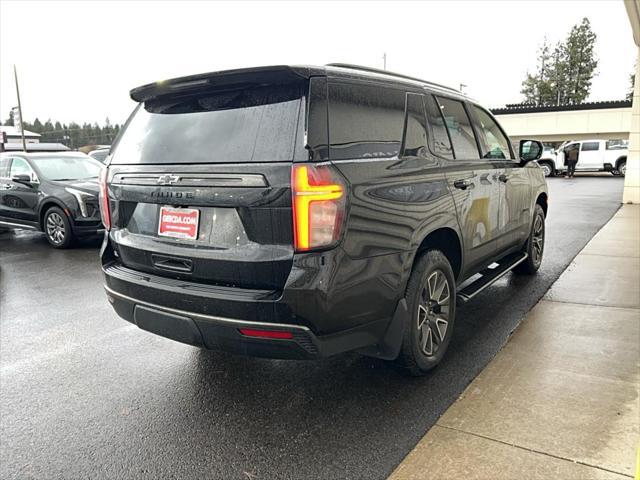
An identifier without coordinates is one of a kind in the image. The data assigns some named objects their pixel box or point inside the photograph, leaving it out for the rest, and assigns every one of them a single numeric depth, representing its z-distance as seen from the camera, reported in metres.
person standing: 24.22
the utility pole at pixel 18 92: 32.22
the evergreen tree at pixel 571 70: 60.97
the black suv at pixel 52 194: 8.49
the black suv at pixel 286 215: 2.52
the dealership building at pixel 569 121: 30.30
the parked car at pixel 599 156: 25.05
